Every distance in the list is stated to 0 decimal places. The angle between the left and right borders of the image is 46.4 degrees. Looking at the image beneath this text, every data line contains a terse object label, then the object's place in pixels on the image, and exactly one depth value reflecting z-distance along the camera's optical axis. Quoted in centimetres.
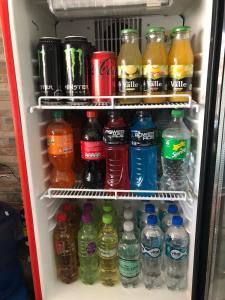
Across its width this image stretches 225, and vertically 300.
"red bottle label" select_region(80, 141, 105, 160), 118
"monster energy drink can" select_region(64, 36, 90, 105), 105
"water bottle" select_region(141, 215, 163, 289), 128
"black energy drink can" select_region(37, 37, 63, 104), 105
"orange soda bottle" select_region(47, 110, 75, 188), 115
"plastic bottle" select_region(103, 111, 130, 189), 115
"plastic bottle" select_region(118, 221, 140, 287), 130
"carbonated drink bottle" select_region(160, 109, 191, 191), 110
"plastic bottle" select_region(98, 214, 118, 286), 138
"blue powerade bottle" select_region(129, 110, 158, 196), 117
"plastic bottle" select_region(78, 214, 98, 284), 137
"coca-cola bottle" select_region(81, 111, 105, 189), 118
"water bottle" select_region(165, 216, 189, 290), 123
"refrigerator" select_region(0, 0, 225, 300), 95
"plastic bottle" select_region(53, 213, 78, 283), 136
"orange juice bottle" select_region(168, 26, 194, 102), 103
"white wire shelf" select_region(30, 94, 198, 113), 102
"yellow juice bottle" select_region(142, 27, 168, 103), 105
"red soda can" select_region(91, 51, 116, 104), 106
